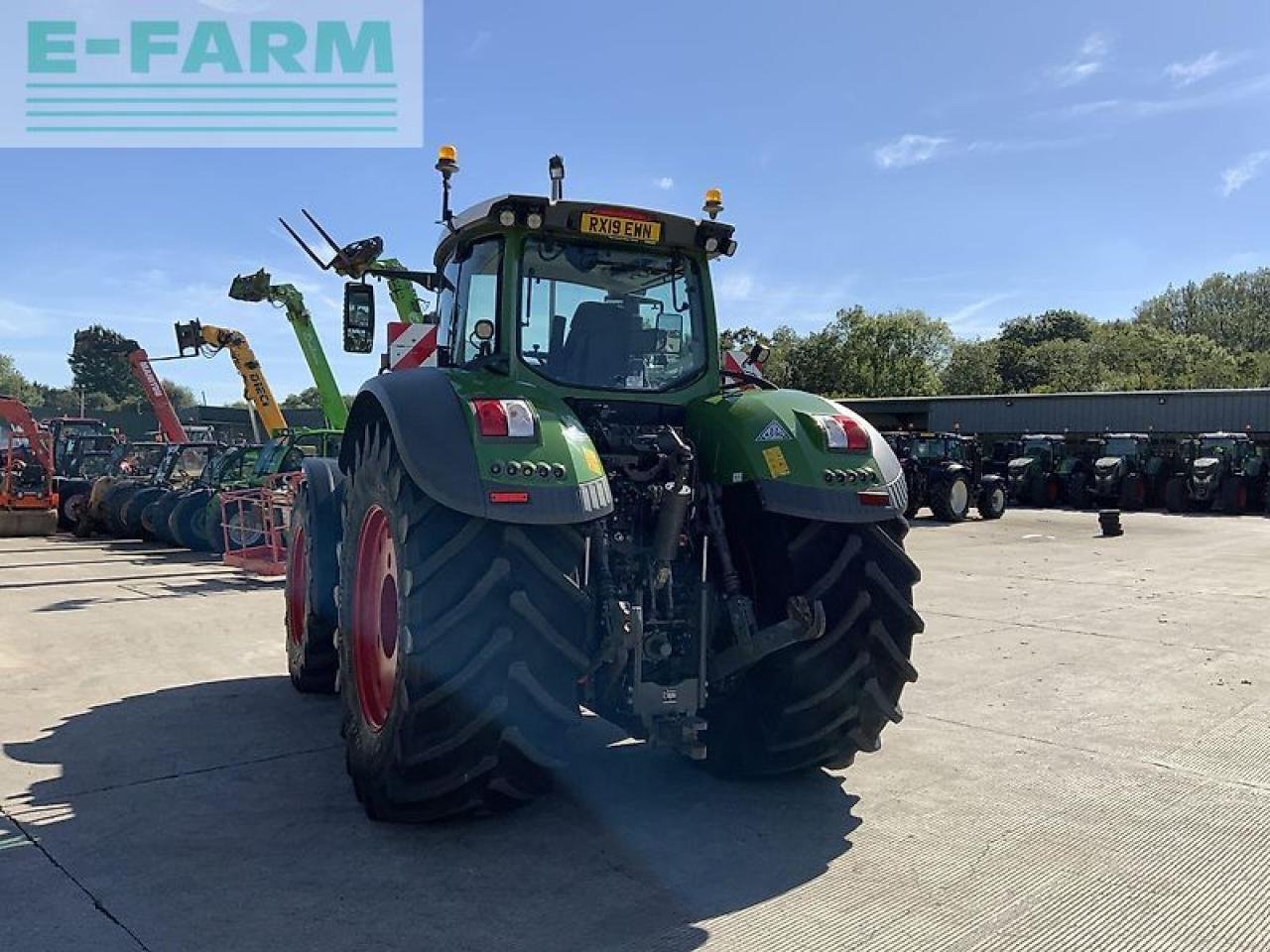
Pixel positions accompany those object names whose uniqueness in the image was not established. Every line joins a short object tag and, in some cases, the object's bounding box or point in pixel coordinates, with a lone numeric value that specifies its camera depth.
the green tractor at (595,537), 3.58
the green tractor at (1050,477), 27.27
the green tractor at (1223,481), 25.52
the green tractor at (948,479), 21.66
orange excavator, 16.72
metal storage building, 30.17
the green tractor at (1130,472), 26.72
